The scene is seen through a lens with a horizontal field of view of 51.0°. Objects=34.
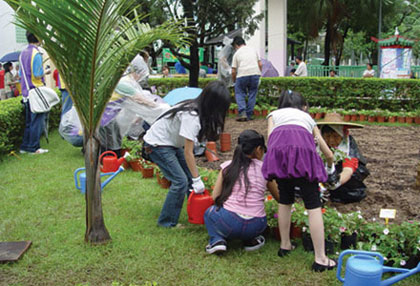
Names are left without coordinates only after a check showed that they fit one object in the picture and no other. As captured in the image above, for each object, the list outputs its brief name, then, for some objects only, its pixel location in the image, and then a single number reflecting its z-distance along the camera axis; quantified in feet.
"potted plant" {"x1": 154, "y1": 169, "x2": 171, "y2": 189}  17.71
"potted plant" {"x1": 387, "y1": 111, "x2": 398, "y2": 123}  32.63
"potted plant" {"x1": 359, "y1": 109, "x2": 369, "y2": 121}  33.32
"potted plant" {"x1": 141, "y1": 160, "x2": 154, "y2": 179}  19.26
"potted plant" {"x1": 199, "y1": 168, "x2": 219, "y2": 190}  15.56
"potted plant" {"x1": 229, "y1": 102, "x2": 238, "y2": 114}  36.99
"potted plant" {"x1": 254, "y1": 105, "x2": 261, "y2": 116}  36.06
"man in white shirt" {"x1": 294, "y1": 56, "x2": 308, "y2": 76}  48.24
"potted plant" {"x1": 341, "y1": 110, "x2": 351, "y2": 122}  33.83
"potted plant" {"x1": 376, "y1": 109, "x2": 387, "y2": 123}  32.83
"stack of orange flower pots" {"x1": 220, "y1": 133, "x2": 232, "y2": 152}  23.56
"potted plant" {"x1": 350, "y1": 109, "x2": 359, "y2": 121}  33.71
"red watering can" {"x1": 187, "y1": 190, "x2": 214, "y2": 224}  13.13
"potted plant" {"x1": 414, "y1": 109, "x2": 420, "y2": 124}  32.04
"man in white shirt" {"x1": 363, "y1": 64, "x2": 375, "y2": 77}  54.62
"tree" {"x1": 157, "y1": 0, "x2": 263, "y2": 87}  36.91
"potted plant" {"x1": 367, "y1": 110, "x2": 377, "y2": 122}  33.09
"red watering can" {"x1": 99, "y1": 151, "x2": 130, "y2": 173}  19.17
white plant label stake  11.42
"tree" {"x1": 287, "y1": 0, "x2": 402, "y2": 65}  72.59
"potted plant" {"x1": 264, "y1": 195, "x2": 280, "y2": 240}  12.75
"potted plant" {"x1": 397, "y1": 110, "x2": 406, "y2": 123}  32.42
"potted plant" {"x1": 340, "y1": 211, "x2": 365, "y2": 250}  11.69
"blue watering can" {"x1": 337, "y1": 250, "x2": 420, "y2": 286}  8.56
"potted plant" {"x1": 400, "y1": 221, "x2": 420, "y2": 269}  10.64
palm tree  10.17
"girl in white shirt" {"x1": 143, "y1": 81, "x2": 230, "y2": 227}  12.19
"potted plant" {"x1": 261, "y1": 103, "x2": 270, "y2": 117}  35.99
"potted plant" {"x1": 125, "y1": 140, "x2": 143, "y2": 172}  20.24
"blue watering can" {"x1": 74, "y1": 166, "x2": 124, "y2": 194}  16.50
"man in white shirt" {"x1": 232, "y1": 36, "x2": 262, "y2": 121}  32.71
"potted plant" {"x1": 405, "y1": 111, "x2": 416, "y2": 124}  32.27
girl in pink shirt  11.63
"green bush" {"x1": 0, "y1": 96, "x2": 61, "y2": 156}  22.94
